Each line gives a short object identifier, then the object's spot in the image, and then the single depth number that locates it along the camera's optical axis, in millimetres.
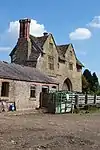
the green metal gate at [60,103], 20181
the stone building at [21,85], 20292
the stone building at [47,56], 30372
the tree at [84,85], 48165
